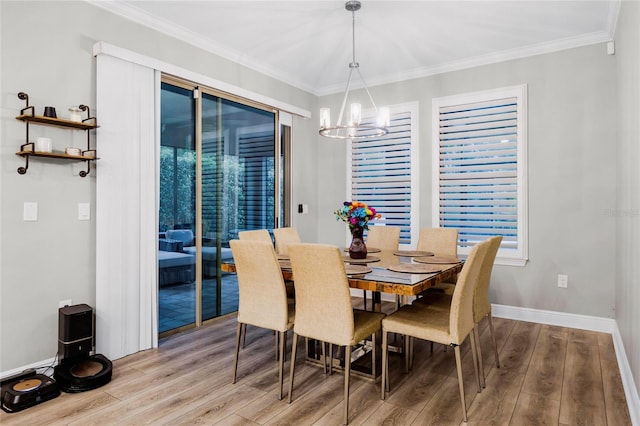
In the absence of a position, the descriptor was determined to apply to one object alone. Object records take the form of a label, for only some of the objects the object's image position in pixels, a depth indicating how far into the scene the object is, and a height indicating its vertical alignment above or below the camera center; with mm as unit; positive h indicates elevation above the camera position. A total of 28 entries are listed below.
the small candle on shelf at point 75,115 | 2801 +682
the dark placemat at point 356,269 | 2482 -375
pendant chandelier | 3137 +763
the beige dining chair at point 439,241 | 3578 -272
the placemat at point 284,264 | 2737 -375
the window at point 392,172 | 4766 +499
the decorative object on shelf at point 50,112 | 2680 +671
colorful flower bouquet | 2963 -18
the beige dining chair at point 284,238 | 3697 -256
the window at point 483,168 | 4117 +479
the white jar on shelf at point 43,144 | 2652 +446
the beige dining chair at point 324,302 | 2199 -527
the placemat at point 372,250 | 3479 -341
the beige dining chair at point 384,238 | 3934 -261
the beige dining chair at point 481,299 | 2609 -638
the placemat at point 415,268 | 2490 -368
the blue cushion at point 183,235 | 3646 -228
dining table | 2262 -388
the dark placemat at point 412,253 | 3277 -350
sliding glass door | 3648 +189
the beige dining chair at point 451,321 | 2207 -664
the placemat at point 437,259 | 2889 -357
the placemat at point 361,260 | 2879 -362
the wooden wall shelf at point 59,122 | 2592 +609
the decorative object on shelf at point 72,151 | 2783 +426
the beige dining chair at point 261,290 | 2447 -506
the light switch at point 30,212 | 2674 -8
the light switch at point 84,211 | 2953 -1
